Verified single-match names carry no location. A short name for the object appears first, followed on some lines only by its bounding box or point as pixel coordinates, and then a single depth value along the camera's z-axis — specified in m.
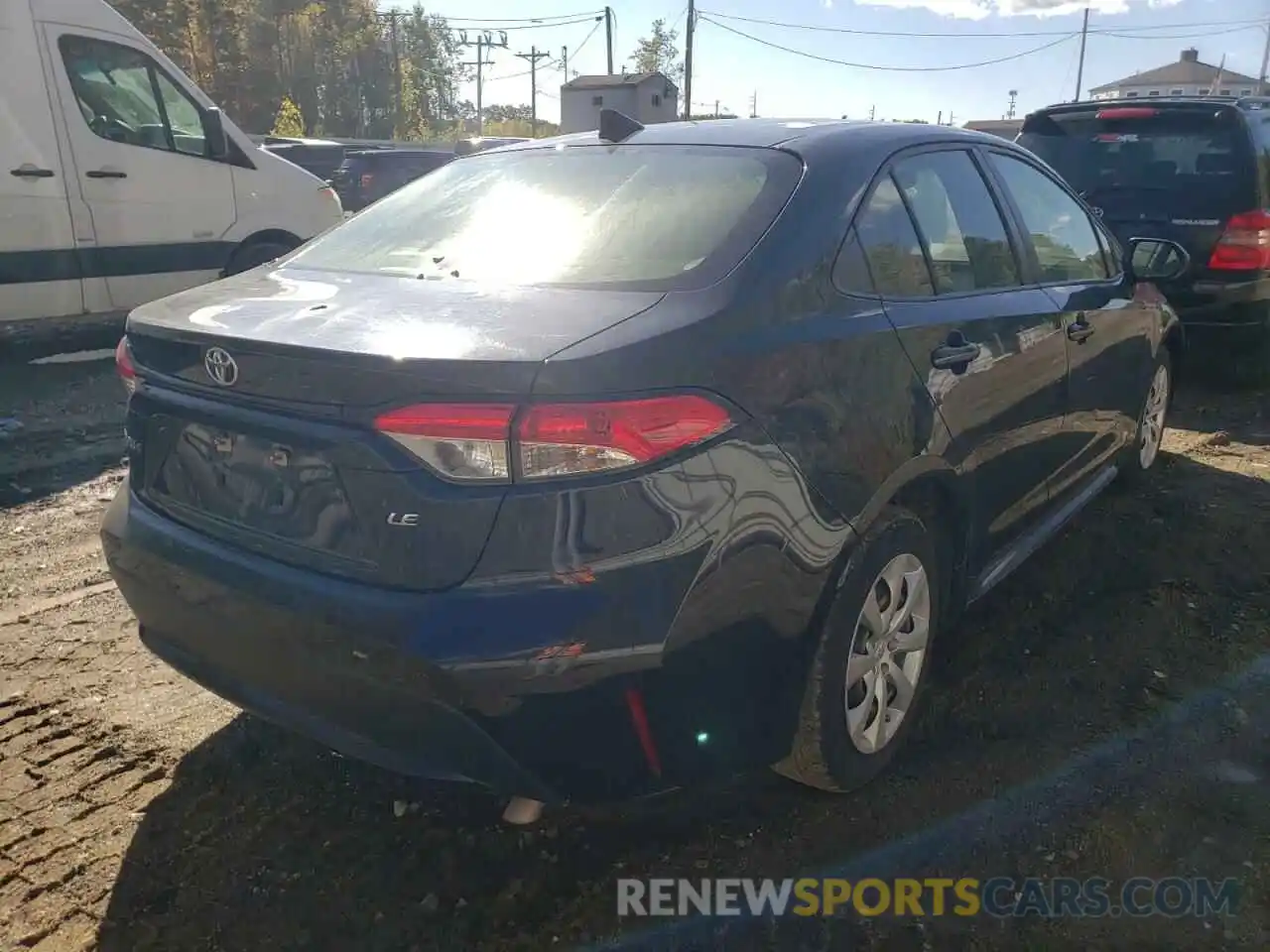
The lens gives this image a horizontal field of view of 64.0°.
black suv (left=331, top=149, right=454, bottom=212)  17.83
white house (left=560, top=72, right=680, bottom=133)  43.28
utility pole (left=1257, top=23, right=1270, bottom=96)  65.94
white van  6.54
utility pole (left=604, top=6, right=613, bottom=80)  51.84
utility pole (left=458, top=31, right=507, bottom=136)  65.12
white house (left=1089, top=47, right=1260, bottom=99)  76.31
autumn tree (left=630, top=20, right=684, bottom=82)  68.38
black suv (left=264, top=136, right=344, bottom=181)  22.37
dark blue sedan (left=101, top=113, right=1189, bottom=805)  1.92
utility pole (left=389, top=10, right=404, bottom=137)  61.03
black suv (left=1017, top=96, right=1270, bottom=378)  6.31
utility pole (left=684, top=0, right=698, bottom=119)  38.88
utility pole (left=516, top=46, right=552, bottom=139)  64.50
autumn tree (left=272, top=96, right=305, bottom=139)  45.72
